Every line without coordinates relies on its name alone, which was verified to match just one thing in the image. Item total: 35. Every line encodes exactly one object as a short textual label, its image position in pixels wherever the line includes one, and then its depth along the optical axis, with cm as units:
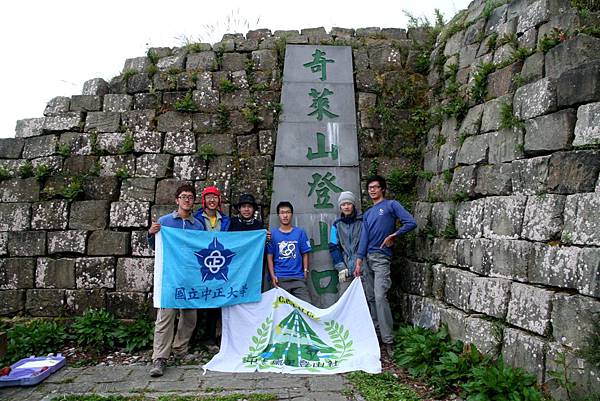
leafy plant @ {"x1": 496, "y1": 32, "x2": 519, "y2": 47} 487
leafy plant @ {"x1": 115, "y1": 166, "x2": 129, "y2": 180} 657
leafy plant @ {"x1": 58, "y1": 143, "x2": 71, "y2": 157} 671
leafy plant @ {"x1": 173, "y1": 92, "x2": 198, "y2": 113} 678
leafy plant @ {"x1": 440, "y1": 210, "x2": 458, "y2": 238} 514
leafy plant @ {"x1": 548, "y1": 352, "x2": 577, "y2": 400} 326
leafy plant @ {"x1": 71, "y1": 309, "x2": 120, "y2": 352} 577
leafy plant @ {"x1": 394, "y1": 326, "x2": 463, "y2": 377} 463
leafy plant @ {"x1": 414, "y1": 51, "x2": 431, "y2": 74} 705
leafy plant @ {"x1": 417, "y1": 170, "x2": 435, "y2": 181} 610
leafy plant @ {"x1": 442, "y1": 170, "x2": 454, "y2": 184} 550
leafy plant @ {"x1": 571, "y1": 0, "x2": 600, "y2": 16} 413
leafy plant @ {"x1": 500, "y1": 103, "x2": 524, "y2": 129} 438
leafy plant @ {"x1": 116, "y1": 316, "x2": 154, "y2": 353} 575
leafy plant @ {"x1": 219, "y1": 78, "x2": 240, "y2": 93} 690
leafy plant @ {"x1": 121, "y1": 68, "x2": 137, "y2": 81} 708
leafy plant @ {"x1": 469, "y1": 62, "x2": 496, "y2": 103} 507
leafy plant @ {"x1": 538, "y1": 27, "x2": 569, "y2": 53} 414
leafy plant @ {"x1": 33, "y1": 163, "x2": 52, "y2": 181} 660
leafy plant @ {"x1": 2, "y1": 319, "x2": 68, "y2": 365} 550
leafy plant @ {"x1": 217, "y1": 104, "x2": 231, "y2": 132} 680
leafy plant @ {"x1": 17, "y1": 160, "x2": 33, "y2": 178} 668
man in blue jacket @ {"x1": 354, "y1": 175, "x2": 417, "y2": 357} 544
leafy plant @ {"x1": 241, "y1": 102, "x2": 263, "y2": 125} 675
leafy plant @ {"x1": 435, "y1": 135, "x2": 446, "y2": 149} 596
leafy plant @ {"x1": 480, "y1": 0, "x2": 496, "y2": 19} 552
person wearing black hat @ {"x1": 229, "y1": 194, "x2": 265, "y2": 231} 587
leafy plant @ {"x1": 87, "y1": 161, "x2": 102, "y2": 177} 665
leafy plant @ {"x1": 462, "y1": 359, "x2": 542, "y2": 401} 353
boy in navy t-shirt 575
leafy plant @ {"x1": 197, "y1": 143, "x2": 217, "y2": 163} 659
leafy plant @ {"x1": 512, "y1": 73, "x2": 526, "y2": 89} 444
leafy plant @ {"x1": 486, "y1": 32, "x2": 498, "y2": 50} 524
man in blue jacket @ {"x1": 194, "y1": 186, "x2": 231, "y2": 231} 585
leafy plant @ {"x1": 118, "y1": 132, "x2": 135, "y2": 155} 668
